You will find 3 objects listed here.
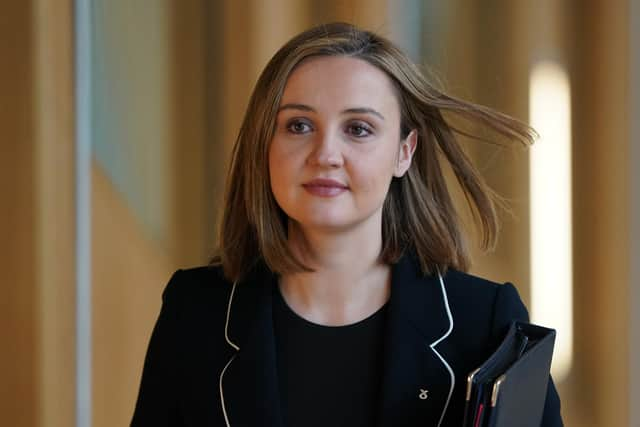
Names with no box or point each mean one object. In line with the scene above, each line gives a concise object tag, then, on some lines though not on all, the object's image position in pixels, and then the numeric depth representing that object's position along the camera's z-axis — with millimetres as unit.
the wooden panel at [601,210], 3941
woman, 3497
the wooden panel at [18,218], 4068
